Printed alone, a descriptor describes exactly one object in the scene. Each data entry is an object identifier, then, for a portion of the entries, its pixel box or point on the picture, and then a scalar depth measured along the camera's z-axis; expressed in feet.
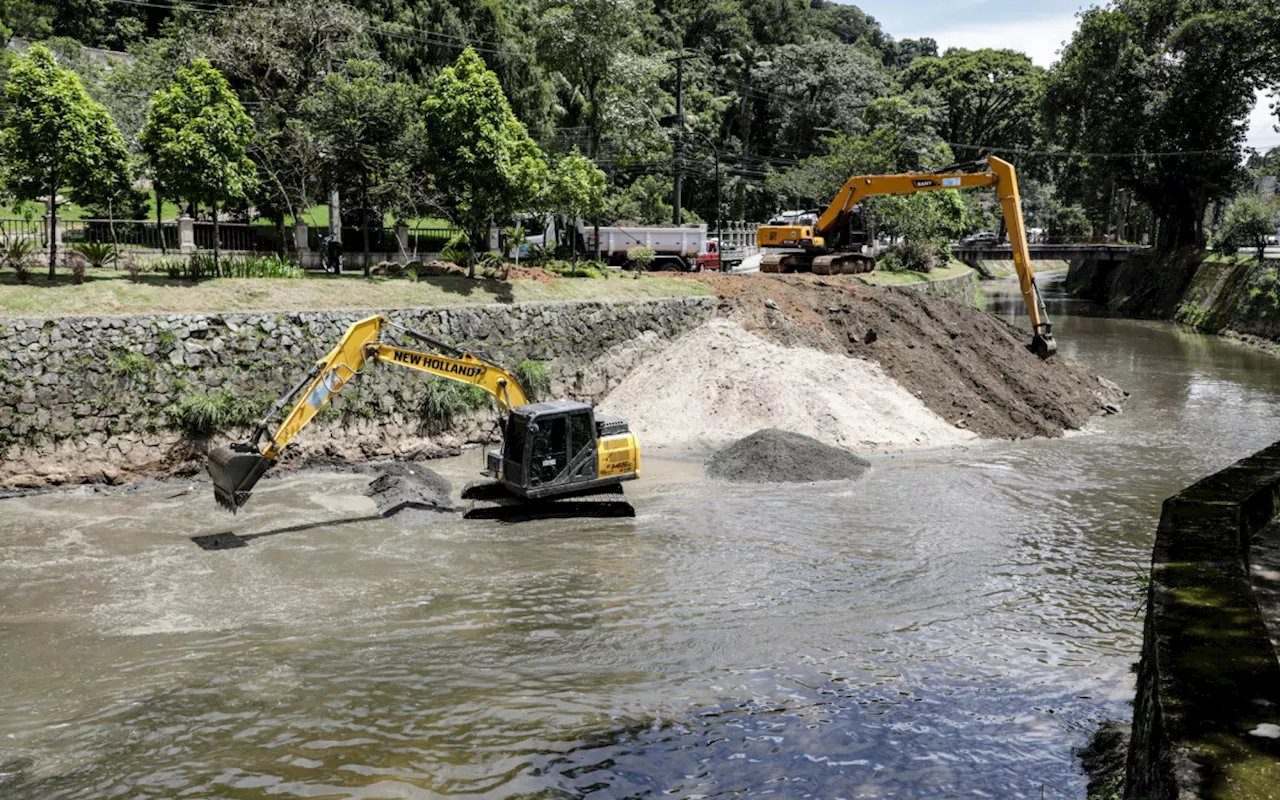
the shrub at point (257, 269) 85.44
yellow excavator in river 56.59
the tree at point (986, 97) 277.23
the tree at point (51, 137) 73.67
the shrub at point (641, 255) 121.29
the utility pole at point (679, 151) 136.77
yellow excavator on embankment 96.17
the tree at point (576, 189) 103.65
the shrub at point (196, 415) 69.77
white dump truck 130.31
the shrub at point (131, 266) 80.72
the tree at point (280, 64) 109.40
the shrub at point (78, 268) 76.28
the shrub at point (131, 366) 68.90
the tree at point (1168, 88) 170.30
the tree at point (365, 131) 102.37
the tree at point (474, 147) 91.30
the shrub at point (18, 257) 75.51
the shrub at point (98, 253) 84.69
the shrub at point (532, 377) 86.99
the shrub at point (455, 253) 105.50
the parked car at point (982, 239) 261.40
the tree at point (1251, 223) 164.74
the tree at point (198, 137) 80.79
